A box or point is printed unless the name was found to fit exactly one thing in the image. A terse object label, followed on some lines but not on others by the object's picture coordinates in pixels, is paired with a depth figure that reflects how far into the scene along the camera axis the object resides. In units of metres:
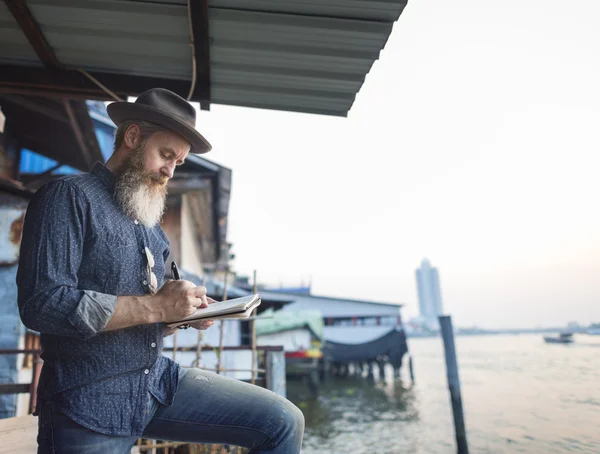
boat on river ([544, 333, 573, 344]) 78.00
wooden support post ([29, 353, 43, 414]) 5.04
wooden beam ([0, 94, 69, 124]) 6.91
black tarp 30.80
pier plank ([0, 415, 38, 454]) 2.38
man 1.38
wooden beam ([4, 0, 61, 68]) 2.61
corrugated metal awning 2.54
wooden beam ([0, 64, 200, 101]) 3.30
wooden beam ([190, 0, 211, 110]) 2.53
